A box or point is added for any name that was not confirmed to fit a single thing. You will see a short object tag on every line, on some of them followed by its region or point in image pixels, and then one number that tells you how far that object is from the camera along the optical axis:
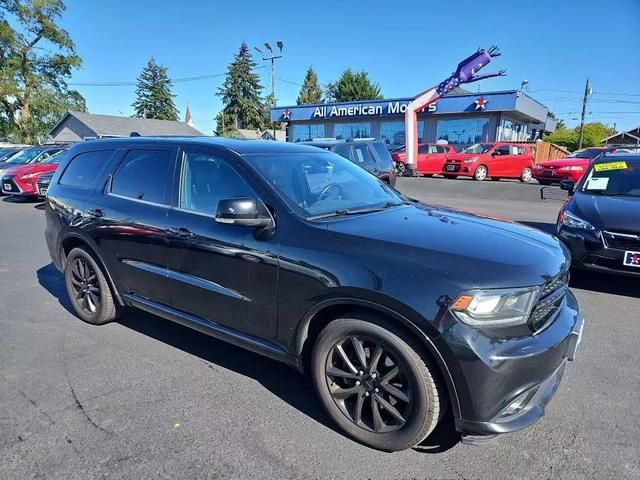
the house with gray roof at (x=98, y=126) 45.72
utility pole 49.16
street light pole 36.12
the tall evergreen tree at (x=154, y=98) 81.00
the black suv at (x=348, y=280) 2.17
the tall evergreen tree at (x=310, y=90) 82.62
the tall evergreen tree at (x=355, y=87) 63.50
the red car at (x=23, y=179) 13.15
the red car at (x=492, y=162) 19.45
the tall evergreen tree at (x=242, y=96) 73.12
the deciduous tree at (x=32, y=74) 39.53
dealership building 27.81
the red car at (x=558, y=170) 16.42
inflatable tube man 19.55
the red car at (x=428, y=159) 20.66
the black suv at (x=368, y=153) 10.25
